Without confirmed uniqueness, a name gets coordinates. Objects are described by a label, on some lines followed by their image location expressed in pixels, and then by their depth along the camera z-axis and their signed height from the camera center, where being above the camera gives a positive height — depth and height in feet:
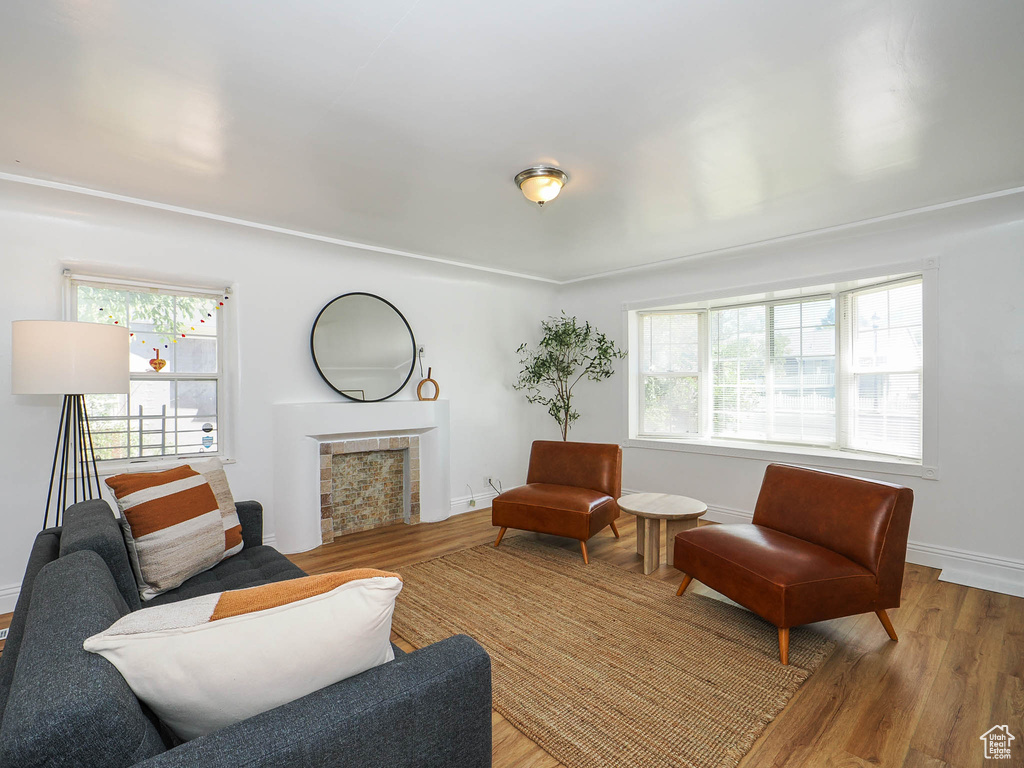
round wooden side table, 11.54 -3.09
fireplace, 13.16 -1.76
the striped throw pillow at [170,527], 6.77 -2.00
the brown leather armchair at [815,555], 7.85 -2.83
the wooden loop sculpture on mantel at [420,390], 16.01 -0.18
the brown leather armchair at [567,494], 12.23 -2.79
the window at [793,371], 13.24 +0.40
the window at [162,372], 11.16 +0.29
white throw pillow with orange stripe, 3.01 -1.61
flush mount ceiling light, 9.04 +3.59
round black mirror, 14.17 +1.06
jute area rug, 6.30 -4.25
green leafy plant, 17.79 +0.75
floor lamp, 7.98 +0.40
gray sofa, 2.51 -2.00
